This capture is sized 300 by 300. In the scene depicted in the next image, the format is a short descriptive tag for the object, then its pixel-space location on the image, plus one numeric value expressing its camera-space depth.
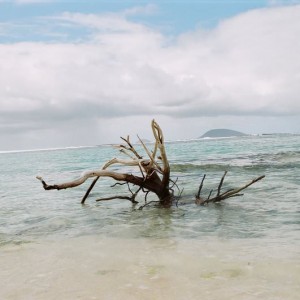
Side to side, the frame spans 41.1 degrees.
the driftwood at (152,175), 11.13
